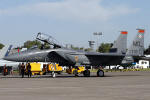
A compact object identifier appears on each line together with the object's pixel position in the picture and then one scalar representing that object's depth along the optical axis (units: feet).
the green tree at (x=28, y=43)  526.74
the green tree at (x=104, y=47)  527.81
